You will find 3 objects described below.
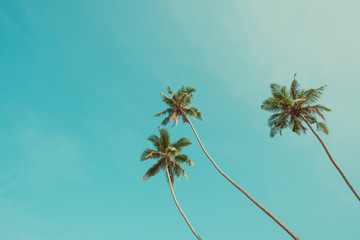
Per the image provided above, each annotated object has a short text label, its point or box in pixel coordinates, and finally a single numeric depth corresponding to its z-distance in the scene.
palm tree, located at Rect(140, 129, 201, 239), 23.91
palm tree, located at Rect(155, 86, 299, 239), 25.29
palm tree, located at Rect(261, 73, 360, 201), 20.12
